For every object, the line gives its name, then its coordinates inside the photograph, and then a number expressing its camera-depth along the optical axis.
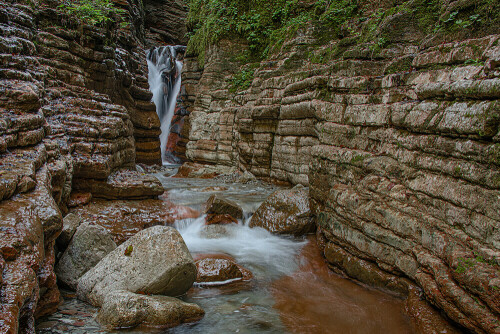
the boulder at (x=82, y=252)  4.88
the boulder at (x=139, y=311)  3.86
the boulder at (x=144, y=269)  4.46
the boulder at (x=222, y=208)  8.36
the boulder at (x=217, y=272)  5.53
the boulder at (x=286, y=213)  7.71
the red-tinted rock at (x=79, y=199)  7.23
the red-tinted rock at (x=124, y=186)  7.75
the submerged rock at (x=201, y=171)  14.77
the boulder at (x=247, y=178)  12.60
